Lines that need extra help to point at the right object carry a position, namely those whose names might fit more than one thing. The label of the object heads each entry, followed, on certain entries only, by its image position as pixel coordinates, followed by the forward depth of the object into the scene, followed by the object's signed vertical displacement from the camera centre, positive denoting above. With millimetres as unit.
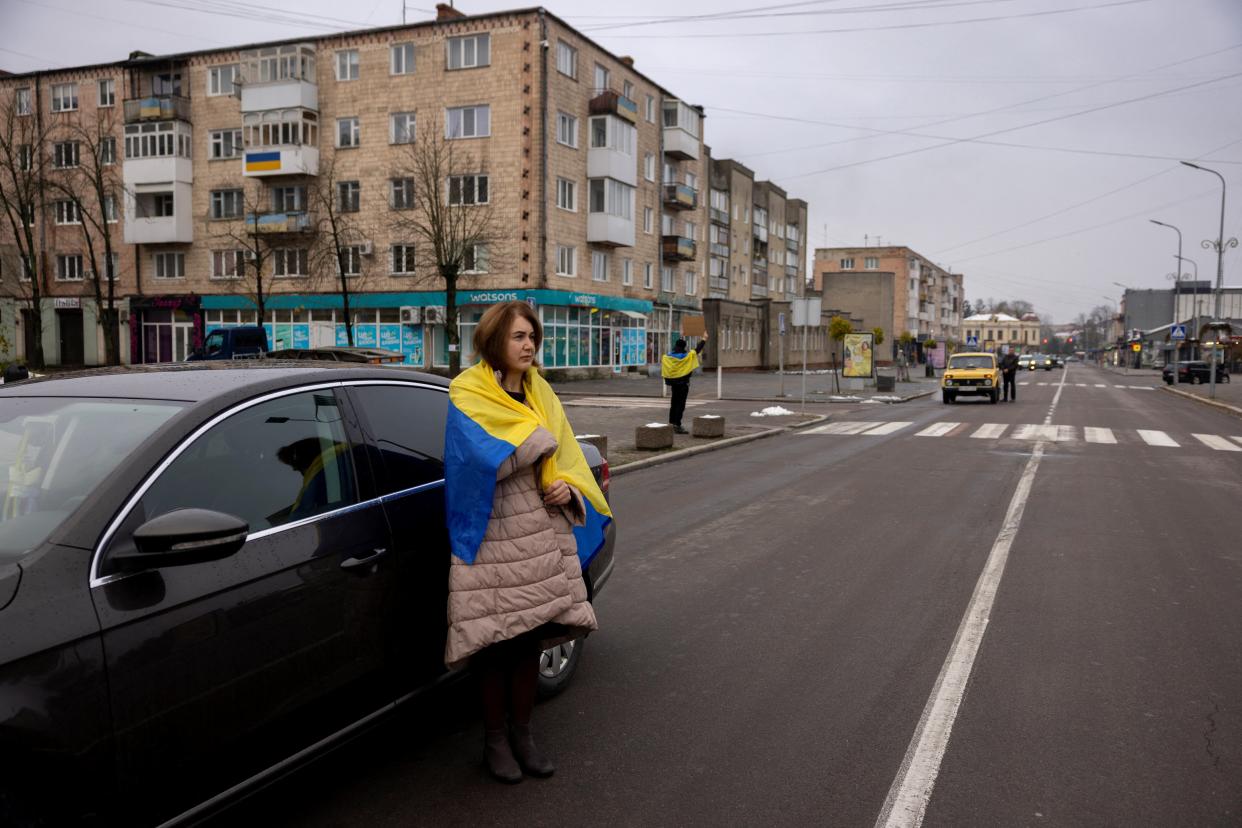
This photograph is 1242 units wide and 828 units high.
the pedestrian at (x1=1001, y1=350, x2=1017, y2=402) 32781 -969
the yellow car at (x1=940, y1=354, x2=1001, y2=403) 31516 -1175
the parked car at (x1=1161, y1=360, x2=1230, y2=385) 50875 -1520
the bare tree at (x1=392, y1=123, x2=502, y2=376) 34719 +5274
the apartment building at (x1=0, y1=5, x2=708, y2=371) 39594 +6766
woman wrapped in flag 3344 -679
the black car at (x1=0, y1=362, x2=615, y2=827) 2324 -711
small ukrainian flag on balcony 42062 +7768
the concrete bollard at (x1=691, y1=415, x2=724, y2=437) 17094 -1554
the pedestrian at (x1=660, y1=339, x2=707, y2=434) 17141 -581
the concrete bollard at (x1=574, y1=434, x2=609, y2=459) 11242 -1235
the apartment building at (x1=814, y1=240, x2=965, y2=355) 92000 +5975
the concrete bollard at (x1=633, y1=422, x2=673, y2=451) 14867 -1529
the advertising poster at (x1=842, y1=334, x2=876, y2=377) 37094 -525
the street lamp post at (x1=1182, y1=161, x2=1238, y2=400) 35906 +3840
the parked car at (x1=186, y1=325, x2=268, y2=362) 28828 -223
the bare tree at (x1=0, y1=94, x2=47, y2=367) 37062 +6292
